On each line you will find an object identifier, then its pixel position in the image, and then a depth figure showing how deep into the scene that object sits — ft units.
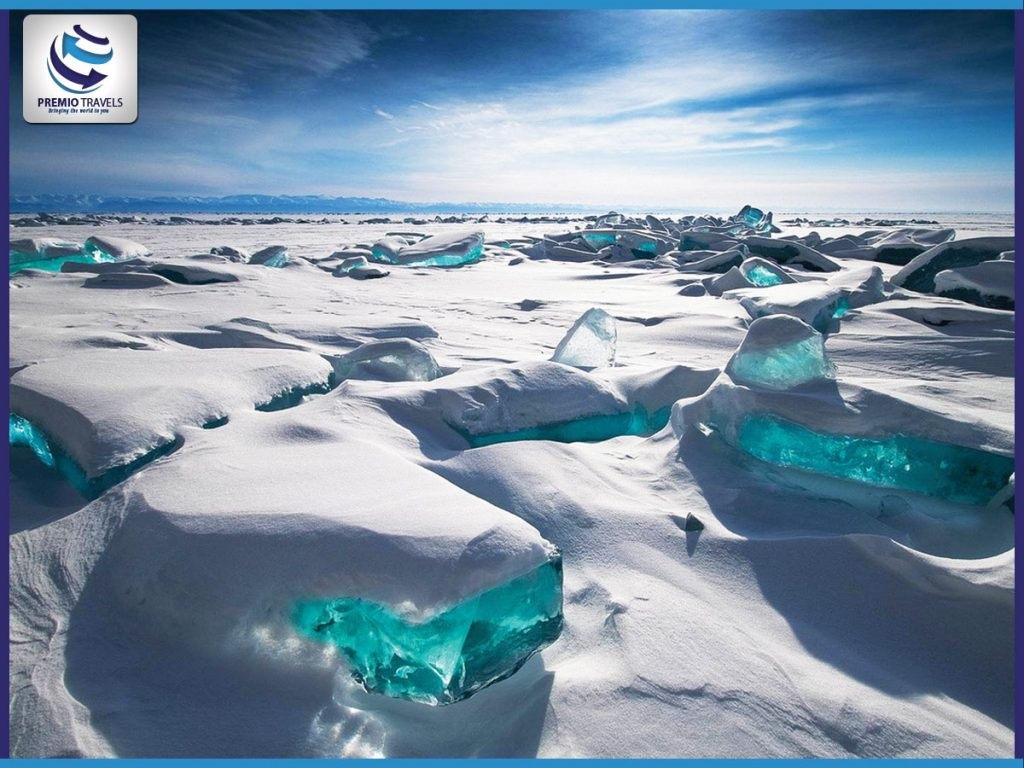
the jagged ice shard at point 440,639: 3.05
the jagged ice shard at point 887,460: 4.83
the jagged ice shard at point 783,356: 5.86
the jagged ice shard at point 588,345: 8.07
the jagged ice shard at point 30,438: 5.02
